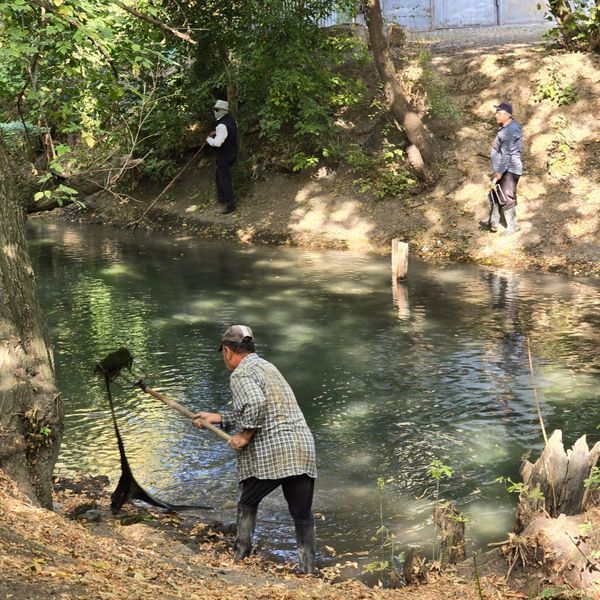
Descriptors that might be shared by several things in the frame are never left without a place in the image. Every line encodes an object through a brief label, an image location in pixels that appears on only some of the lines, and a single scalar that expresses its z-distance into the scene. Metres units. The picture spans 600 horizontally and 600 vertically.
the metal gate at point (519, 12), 31.39
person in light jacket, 18.44
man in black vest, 22.70
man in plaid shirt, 7.14
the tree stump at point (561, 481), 7.05
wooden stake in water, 17.14
